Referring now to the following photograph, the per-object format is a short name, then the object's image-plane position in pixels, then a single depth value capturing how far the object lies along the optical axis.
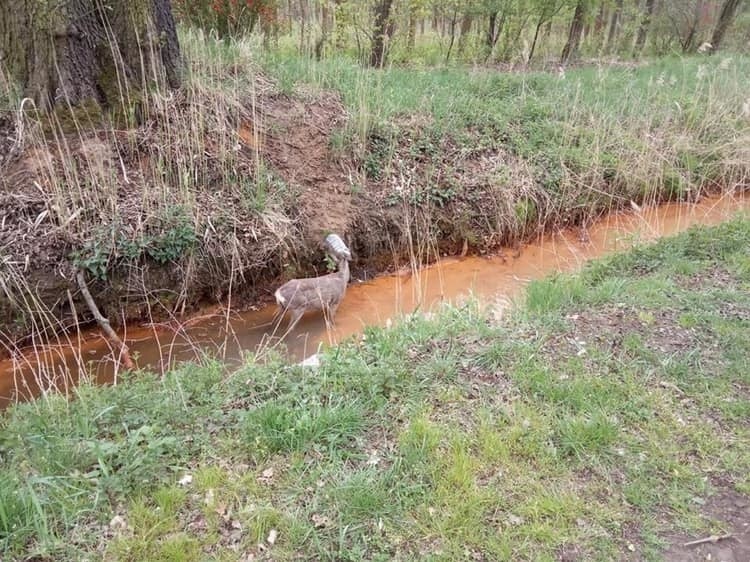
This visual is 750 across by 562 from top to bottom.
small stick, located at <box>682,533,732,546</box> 2.11
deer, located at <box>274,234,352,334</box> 4.24
